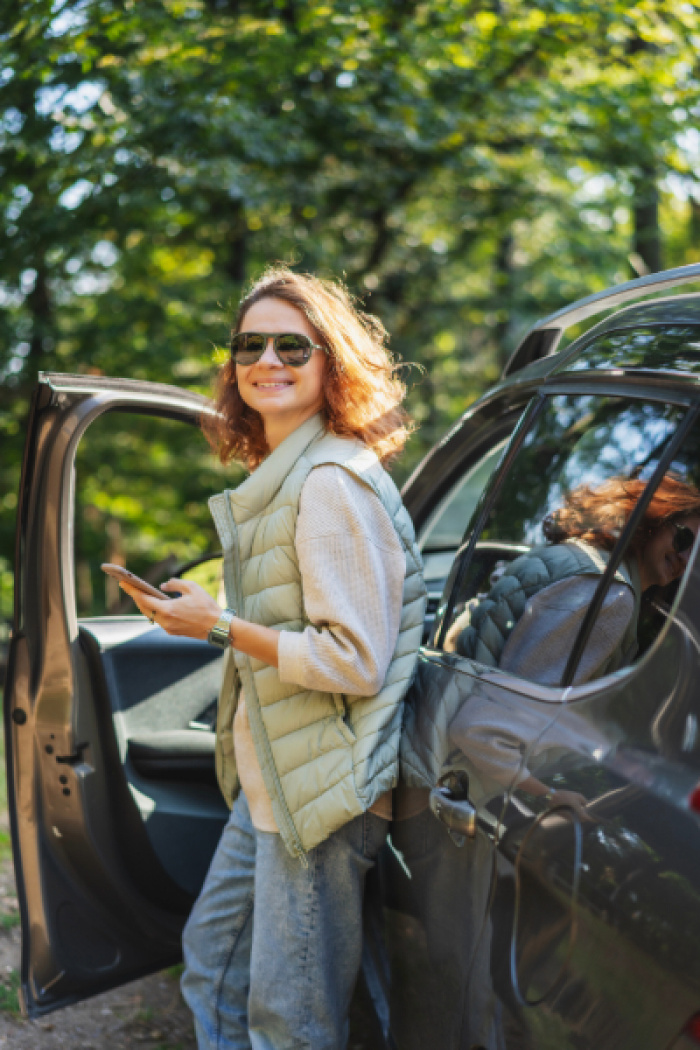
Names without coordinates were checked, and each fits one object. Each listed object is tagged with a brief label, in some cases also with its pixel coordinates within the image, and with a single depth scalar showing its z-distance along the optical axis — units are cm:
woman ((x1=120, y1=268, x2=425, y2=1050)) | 188
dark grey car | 133
